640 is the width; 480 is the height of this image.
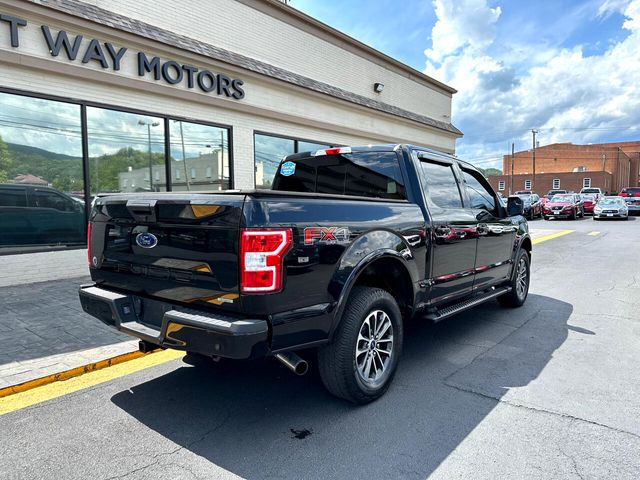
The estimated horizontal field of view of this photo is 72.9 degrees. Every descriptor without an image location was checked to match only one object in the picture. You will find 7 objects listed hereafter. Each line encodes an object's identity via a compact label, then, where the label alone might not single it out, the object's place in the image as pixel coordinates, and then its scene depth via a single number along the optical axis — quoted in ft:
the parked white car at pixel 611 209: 81.15
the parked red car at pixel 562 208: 83.66
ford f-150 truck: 8.54
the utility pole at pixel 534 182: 207.62
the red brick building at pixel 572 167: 214.53
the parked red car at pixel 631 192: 100.82
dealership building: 22.41
